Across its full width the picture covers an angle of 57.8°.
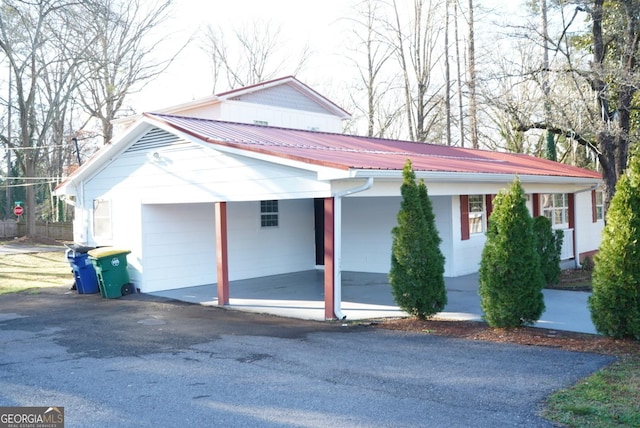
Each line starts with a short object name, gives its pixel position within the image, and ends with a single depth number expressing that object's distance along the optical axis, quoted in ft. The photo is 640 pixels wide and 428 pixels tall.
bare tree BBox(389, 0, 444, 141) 102.47
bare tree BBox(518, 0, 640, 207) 48.11
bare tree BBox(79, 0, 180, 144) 102.47
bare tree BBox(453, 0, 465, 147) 94.86
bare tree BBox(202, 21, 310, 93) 131.44
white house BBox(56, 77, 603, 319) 33.50
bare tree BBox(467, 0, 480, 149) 76.85
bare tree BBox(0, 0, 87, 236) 81.35
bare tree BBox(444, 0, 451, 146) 98.32
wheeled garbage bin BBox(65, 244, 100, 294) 43.29
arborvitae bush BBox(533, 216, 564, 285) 41.39
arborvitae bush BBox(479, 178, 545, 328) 27.02
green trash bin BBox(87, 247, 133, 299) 41.09
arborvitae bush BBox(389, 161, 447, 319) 29.86
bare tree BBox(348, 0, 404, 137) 106.22
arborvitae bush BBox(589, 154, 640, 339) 24.08
